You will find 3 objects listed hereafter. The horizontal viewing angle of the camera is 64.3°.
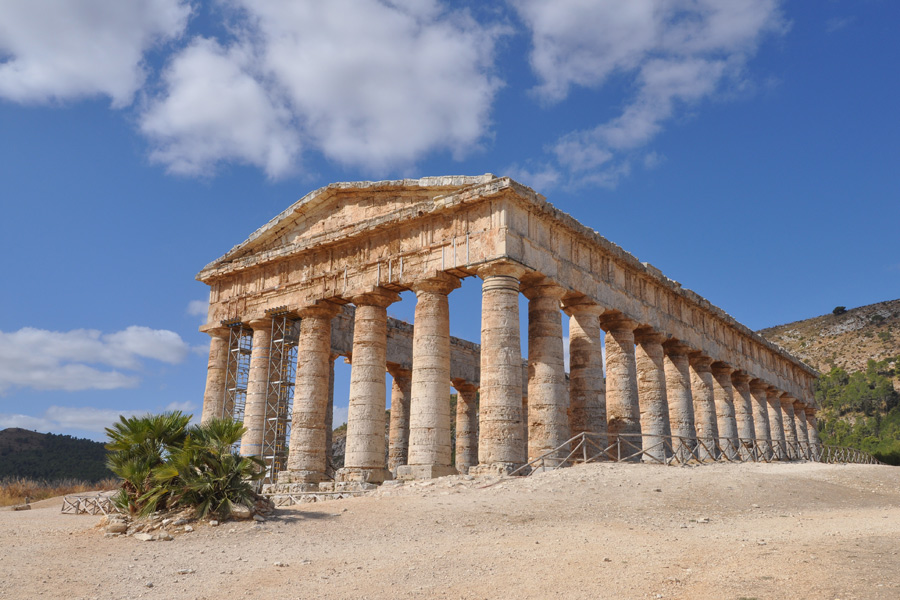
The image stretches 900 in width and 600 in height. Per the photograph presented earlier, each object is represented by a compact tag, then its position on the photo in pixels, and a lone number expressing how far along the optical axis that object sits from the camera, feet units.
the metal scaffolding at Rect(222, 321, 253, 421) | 84.89
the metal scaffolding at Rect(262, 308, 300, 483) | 80.33
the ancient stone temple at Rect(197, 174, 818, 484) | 61.98
